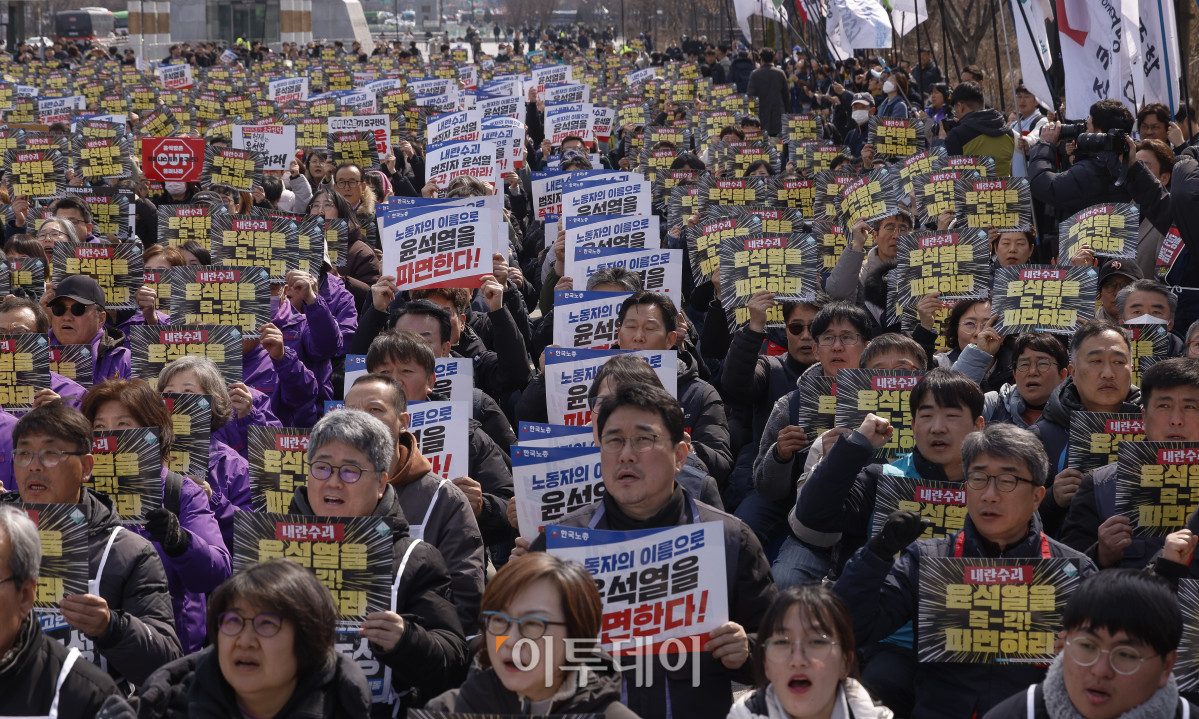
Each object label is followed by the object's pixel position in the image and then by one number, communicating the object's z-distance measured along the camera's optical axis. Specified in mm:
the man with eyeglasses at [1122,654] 3705
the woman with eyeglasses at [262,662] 3793
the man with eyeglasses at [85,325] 7828
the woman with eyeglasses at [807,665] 3826
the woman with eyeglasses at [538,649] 3707
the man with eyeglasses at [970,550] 4684
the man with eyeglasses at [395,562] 4398
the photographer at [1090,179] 10164
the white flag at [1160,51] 11930
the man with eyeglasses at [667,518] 4320
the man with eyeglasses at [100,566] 4387
